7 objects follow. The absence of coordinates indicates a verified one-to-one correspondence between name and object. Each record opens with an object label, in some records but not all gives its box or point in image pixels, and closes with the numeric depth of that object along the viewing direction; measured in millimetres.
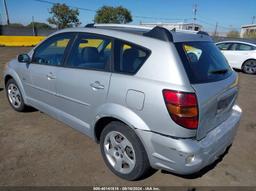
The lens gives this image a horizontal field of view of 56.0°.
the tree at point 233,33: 55994
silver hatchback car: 2281
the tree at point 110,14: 55750
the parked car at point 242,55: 10414
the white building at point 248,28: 64294
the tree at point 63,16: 47531
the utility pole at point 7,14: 32656
